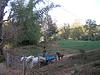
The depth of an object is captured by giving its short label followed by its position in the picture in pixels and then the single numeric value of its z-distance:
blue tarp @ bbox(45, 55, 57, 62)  5.80
